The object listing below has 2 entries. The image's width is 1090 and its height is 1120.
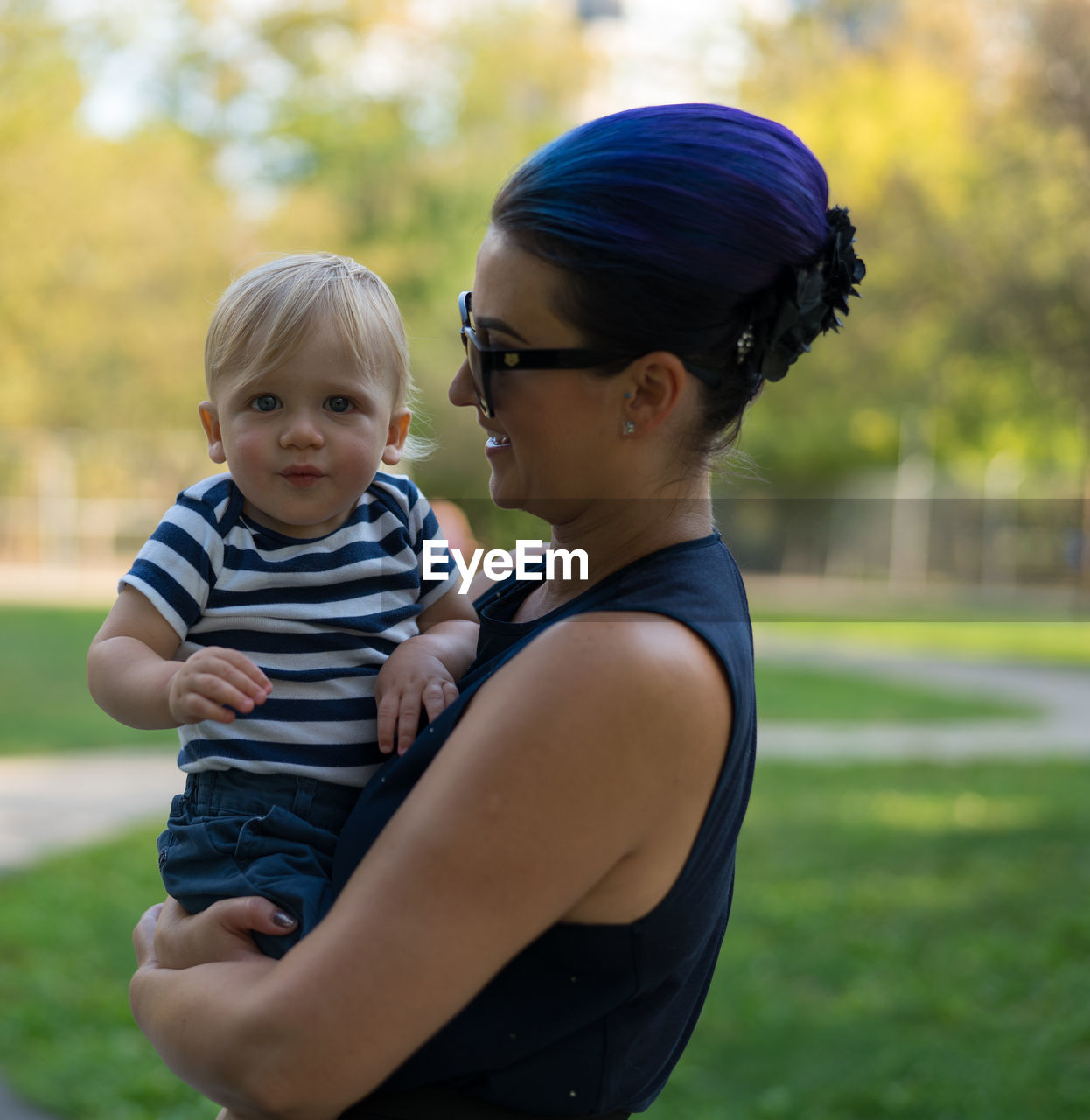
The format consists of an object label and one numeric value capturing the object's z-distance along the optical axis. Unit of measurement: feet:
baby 5.57
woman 4.63
